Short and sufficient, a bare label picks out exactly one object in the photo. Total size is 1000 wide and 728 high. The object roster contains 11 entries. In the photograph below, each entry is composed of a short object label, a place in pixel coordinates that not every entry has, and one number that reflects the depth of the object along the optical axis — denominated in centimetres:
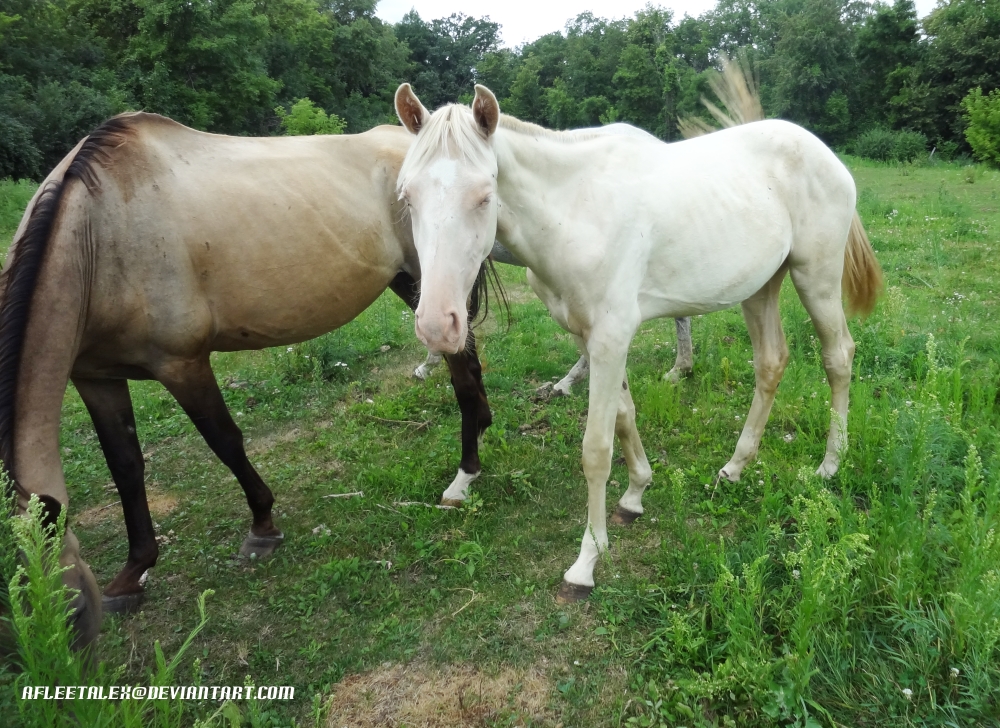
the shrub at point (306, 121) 1620
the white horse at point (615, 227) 184
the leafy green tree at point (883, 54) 3086
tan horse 206
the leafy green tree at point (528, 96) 4700
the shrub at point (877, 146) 2550
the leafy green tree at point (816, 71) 3198
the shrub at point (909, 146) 2448
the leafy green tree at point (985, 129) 1641
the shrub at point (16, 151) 1608
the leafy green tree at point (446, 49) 5381
